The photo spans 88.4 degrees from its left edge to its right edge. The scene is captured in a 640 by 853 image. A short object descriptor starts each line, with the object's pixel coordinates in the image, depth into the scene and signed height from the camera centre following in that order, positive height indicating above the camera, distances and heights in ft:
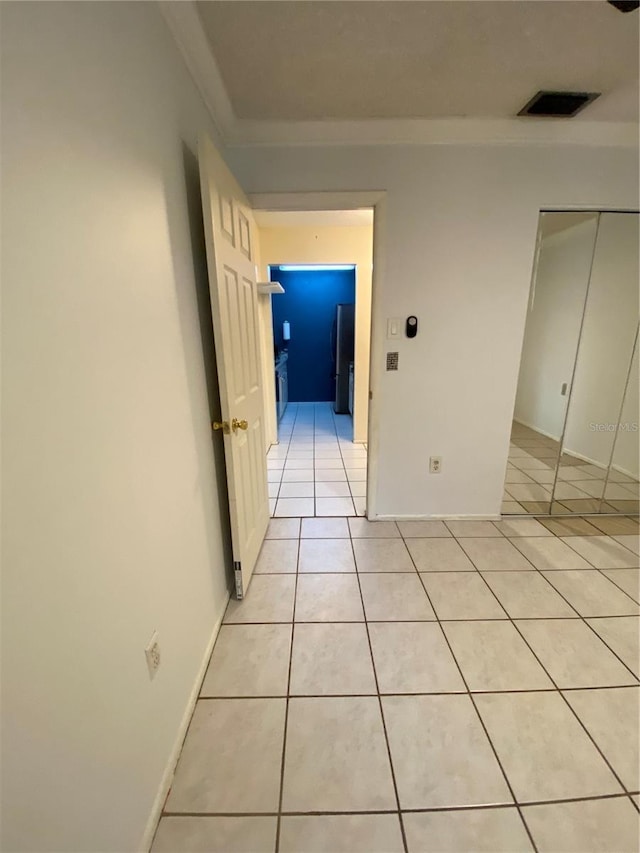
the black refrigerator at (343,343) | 17.04 -0.02
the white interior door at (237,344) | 4.48 -0.01
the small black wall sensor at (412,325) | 7.00 +0.33
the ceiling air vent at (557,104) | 5.33 +3.84
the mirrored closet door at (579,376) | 7.14 -0.85
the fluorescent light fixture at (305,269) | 18.79 +4.16
